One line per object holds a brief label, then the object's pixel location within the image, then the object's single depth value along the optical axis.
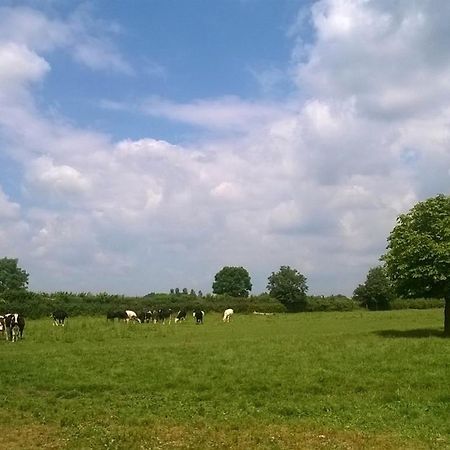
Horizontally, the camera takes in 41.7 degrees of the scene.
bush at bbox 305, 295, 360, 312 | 95.06
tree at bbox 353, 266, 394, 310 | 98.31
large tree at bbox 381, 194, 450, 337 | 36.19
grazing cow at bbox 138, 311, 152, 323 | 60.92
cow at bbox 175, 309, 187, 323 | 61.69
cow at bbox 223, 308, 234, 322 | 62.22
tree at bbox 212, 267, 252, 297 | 148.50
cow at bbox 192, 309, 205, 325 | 58.34
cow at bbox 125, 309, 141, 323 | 59.94
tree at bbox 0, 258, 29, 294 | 127.38
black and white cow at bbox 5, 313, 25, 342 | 37.44
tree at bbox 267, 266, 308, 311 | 99.56
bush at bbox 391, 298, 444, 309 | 94.25
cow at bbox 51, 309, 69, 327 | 53.37
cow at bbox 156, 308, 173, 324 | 61.94
